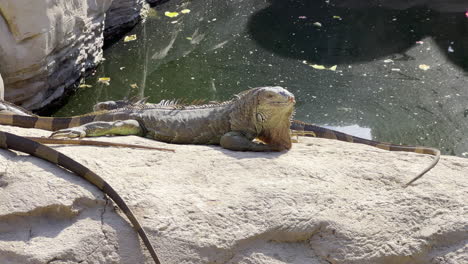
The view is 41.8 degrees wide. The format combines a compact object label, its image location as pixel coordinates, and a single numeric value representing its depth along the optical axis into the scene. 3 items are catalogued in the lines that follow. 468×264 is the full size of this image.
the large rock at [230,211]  3.03
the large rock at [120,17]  9.79
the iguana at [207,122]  4.21
